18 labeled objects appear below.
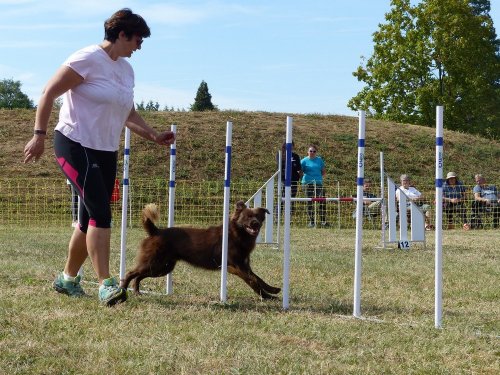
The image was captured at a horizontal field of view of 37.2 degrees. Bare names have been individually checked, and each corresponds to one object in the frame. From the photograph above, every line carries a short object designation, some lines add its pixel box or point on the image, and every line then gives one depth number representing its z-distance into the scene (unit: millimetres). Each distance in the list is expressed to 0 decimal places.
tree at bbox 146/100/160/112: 63169
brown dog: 5289
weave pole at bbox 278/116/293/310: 4562
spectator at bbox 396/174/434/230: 13164
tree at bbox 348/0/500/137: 33469
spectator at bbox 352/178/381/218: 15695
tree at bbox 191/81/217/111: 46031
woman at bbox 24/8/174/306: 4457
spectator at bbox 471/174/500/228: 15219
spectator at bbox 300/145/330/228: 14492
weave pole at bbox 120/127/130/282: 5359
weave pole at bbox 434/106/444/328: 3934
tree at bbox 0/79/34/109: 67812
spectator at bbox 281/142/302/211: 13966
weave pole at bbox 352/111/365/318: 4281
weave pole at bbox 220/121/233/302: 4887
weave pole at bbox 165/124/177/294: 5188
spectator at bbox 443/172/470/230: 14773
